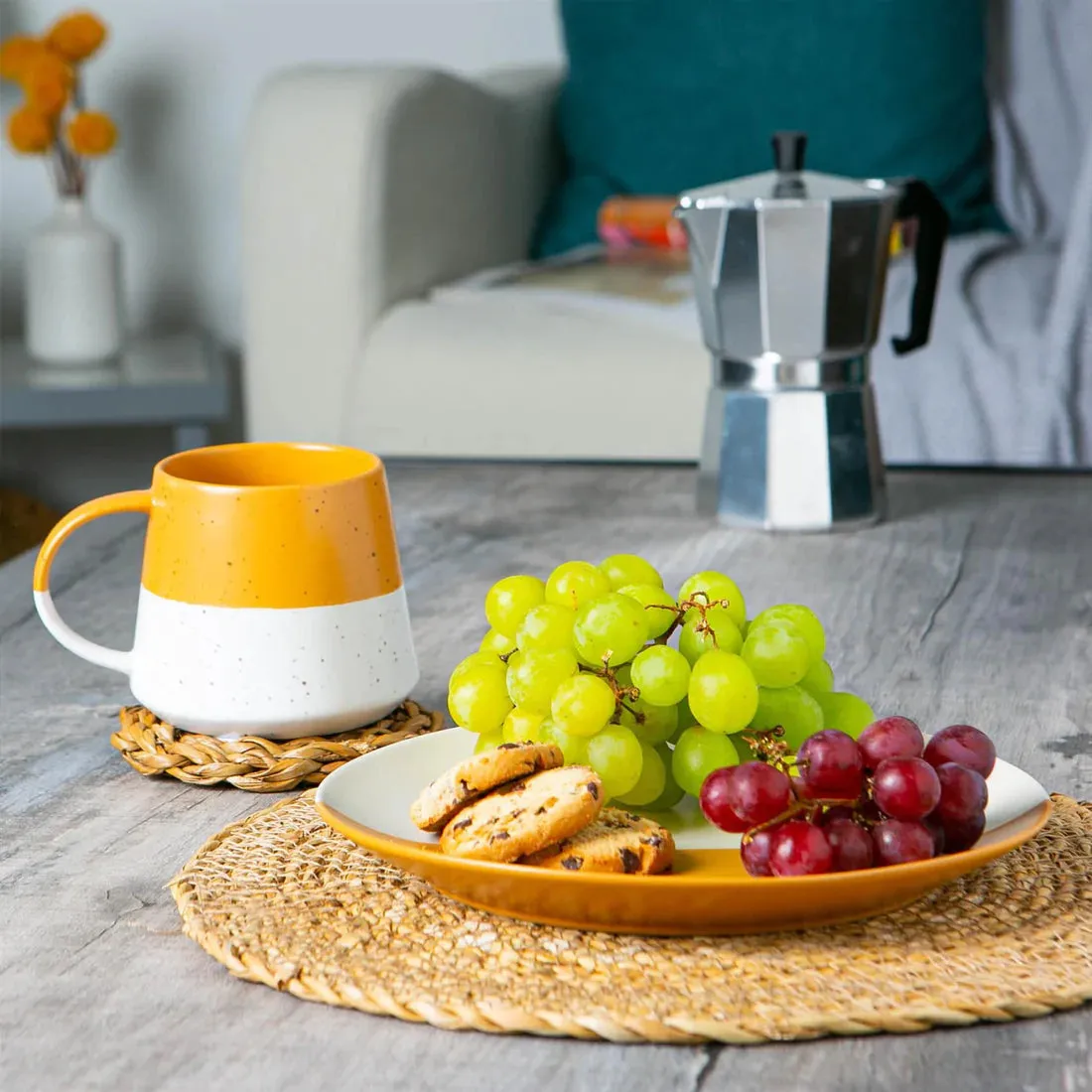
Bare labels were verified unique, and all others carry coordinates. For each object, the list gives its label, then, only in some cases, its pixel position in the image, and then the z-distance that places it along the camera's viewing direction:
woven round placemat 0.73
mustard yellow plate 0.75
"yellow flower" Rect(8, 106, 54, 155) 2.72
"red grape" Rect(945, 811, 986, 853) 0.77
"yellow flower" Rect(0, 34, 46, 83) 2.73
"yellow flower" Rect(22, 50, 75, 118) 2.69
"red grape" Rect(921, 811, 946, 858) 0.77
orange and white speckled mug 0.90
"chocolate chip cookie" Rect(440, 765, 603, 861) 0.76
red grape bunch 0.76
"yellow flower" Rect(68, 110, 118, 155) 2.70
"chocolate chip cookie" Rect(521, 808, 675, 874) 0.76
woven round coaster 0.89
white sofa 2.07
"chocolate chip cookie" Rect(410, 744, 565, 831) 0.77
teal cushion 2.55
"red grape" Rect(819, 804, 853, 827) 0.77
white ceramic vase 2.71
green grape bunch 0.81
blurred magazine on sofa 2.23
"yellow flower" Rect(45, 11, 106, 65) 2.71
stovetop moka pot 1.33
